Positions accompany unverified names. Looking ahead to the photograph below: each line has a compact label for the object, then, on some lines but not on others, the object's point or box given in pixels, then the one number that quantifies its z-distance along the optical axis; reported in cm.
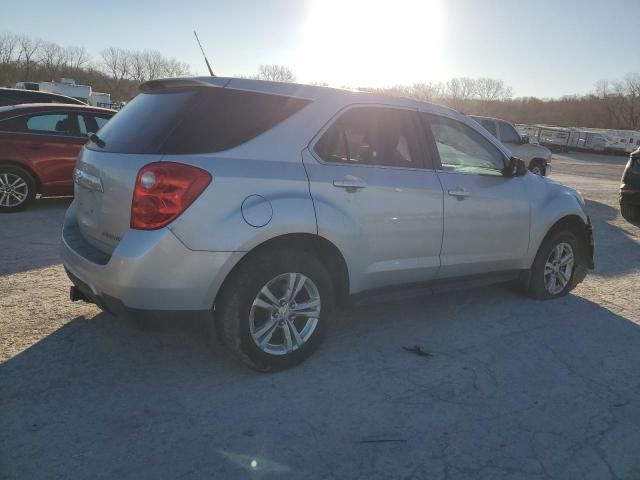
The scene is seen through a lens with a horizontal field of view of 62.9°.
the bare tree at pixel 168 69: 10862
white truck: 1378
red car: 739
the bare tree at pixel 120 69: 11888
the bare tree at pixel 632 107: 8112
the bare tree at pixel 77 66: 10668
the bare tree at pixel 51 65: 10023
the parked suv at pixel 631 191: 959
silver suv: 279
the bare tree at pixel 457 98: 10572
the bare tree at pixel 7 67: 8146
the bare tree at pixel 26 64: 9094
